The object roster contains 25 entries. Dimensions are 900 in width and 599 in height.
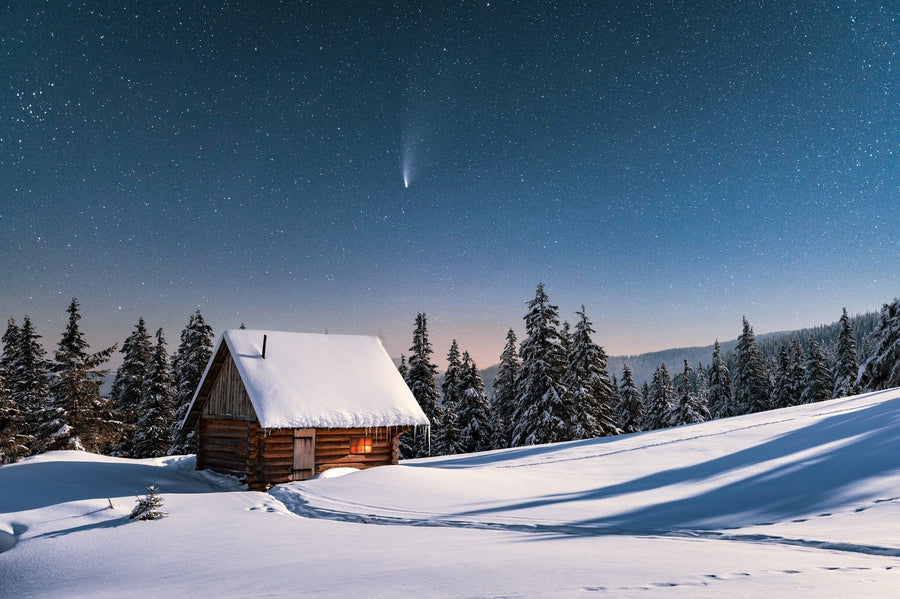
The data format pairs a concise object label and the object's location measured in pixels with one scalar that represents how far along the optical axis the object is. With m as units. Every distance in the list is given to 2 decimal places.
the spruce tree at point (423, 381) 47.00
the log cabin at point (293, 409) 21.02
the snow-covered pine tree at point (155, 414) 39.53
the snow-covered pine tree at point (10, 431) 29.05
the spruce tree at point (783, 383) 56.35
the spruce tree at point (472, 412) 46.22
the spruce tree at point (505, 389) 52.50
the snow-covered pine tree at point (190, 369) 36.56
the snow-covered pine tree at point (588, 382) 40.44
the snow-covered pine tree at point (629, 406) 52.38
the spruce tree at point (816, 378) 53.28
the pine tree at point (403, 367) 56.66
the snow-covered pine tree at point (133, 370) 42.81
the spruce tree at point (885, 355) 39.74
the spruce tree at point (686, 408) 48.22
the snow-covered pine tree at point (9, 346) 39.42
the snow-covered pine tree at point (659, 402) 54.22
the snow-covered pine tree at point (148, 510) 13.84
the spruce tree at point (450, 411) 46.50
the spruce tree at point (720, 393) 55.91
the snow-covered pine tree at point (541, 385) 37.78
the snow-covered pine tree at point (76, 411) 32.38
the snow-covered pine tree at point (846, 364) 52.78
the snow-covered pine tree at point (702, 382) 78.56
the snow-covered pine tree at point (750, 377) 54.44
